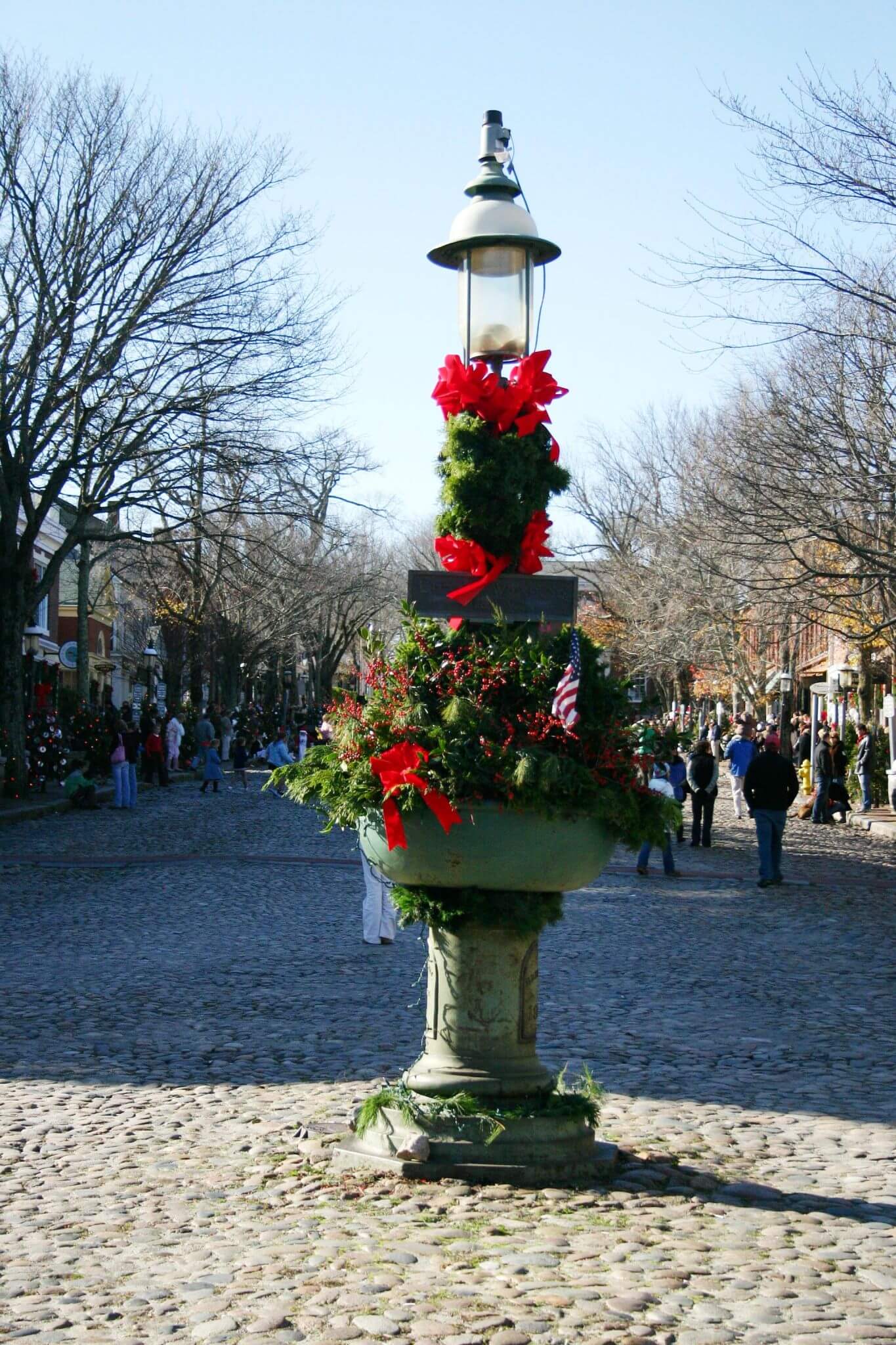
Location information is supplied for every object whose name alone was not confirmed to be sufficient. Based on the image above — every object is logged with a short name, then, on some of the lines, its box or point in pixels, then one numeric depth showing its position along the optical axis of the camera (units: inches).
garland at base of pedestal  218.4
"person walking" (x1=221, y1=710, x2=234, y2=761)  2018.9
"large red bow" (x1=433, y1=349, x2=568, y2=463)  235.6
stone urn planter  216.2
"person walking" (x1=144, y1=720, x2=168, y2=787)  1467.8
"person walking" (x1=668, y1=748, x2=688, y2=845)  801.6
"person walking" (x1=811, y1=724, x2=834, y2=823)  1137.4
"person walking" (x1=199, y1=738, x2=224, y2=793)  1374.3
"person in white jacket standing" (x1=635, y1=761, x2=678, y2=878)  730.2
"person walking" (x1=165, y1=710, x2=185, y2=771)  1686.8
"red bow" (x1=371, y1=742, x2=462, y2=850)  212.2
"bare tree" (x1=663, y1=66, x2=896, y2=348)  642.8
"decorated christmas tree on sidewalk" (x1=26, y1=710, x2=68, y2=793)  1267.2
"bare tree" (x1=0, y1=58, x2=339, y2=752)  1036.5
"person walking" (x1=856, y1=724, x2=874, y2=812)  1133.1
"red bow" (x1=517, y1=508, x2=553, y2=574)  234.2
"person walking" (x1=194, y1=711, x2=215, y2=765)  1427.2
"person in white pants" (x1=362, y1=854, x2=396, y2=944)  468.8
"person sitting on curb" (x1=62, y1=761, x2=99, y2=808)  1155.9
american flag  214.4
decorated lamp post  216.1
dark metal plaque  228.5
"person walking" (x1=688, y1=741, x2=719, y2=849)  840.9
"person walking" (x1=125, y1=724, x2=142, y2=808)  1182.9
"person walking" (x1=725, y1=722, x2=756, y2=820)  968.9
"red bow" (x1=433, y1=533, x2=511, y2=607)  232.2
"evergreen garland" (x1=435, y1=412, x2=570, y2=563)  233.1
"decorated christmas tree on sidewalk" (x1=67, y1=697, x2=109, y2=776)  1387.8
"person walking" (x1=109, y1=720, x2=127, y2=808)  1165.1
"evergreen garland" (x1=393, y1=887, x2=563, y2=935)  221.3
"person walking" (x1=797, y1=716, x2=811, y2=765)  1411.9
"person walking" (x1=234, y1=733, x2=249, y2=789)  1678.2
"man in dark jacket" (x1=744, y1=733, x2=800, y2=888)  676.7
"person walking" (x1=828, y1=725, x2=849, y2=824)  1149.7
